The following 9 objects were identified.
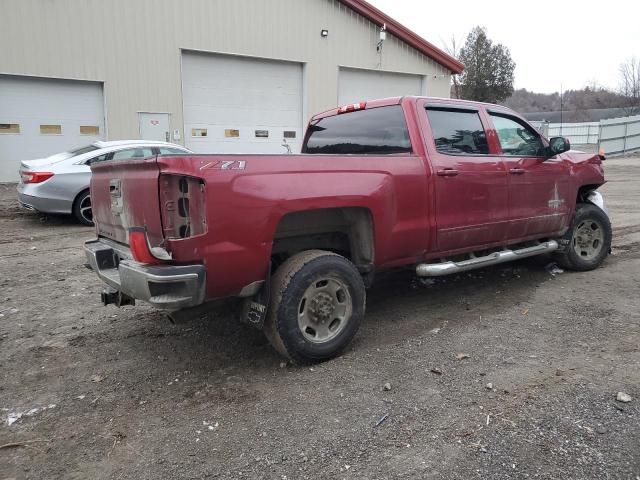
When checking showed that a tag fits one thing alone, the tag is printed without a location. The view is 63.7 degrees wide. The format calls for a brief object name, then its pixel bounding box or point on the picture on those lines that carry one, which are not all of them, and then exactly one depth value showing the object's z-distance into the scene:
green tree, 41.44
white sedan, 8.97
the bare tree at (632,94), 45.70
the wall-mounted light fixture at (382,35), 17.92
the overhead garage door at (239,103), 15.65
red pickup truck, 3.12
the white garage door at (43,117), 13.55
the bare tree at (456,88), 40.47
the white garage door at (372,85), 18.20
